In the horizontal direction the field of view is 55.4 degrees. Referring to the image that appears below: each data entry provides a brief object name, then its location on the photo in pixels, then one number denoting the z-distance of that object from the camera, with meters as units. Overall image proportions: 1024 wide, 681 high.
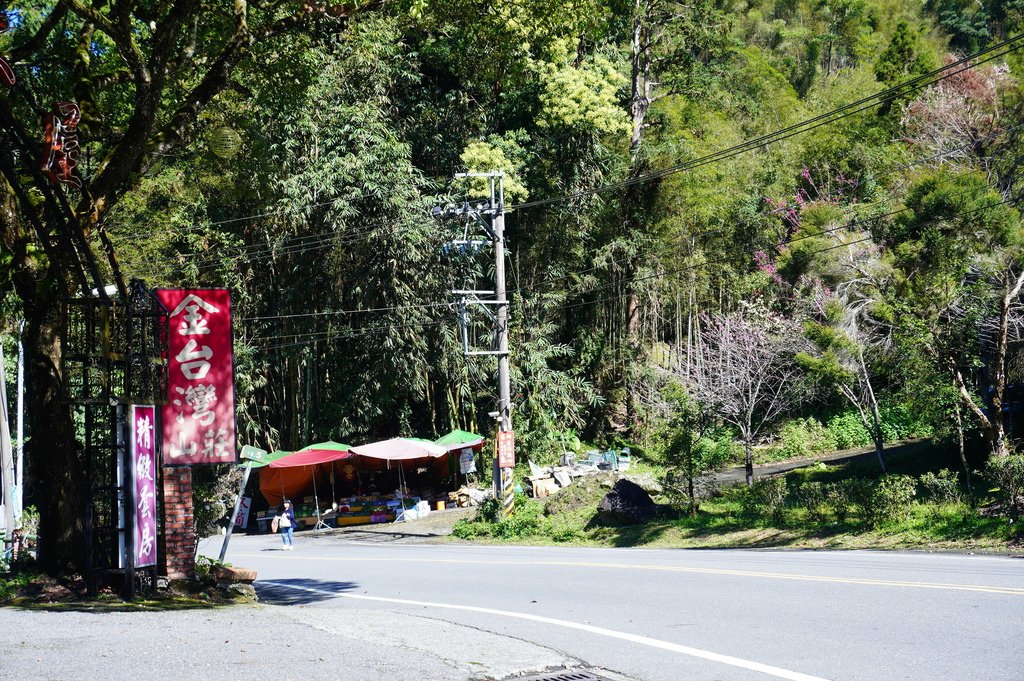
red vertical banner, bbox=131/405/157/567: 10.35
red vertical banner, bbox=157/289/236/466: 10.69
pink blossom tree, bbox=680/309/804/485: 27.59
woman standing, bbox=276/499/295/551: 23.17
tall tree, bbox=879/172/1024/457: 18.17
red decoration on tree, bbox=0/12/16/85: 9.16
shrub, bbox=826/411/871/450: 35.12
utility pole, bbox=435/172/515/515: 24.14
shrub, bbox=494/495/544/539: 23.64
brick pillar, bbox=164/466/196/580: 11.27
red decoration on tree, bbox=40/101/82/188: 9.97
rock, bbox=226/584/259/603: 11.44
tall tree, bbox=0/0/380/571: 10.85
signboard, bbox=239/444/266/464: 13.63
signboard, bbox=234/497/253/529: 30.41
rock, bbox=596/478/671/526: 21.91
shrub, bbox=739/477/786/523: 19.31
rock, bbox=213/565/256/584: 11.79
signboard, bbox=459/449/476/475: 30.62
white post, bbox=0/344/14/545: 22.80
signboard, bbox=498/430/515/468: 24.05
